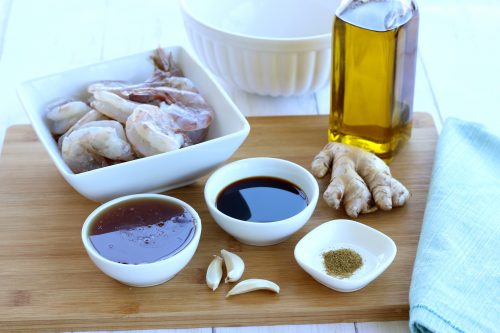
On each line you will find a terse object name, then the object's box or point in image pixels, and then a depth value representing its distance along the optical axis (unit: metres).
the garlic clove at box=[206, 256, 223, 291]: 0.83
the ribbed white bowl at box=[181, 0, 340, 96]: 0.99
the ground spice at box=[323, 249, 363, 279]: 0.83
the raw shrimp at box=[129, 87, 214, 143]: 0.91
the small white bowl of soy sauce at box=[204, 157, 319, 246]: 0.85
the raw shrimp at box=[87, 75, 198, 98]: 0.95
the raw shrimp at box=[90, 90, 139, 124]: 0.91
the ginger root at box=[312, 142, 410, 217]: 0.90
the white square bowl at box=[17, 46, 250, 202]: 0.87
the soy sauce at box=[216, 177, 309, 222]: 0.87
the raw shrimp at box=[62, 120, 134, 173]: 0.88
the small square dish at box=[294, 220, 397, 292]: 0.82
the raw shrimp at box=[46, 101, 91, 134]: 0.93
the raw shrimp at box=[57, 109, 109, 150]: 0.92
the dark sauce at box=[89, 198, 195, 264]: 0.82
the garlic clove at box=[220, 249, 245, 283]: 0.84
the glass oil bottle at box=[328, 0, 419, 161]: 0.91
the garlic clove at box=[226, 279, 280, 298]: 0.83
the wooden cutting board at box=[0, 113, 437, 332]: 0.81
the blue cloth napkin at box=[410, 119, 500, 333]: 0.79
